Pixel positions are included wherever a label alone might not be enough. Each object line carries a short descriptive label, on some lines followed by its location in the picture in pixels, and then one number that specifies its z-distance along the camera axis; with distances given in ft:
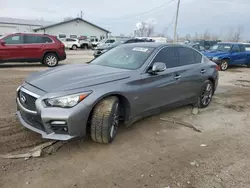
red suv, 34.42
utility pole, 89.39
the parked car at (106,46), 55.04
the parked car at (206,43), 97.74
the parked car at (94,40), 134.64
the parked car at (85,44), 105.60
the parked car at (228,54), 42.93
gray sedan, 9.58
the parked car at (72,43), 102.01
